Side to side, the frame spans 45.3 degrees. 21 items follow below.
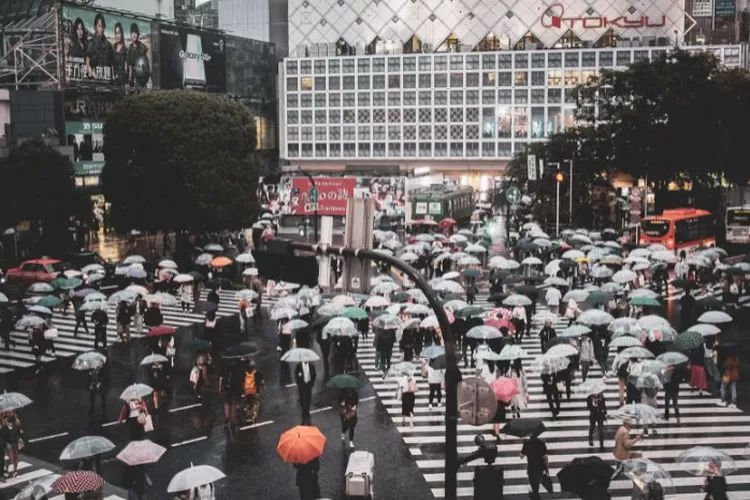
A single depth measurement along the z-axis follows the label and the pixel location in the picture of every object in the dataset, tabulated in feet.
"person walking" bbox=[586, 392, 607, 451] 57.77
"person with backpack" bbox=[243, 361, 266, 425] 63.41
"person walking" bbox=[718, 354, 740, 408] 65.10
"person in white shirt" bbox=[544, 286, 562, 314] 93.25
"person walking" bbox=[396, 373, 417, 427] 62.03
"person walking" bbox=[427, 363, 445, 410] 65.98
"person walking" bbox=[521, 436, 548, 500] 48.49
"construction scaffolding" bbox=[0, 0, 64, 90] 182.91
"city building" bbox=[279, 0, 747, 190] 299.17
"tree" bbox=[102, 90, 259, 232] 137.90
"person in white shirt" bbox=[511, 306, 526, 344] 84.17
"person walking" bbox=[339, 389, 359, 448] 57.47
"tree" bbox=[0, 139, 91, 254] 141.18
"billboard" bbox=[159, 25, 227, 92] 222.48
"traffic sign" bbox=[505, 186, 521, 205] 136.77
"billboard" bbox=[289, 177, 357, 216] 174.60
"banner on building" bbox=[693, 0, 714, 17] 320.91
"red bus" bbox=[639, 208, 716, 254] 138.21
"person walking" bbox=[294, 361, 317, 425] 57.82
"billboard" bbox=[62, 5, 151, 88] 186.50
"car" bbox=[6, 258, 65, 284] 120.88
